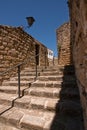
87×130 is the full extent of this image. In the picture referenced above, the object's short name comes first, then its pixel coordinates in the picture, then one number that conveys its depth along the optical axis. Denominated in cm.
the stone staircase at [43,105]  138
